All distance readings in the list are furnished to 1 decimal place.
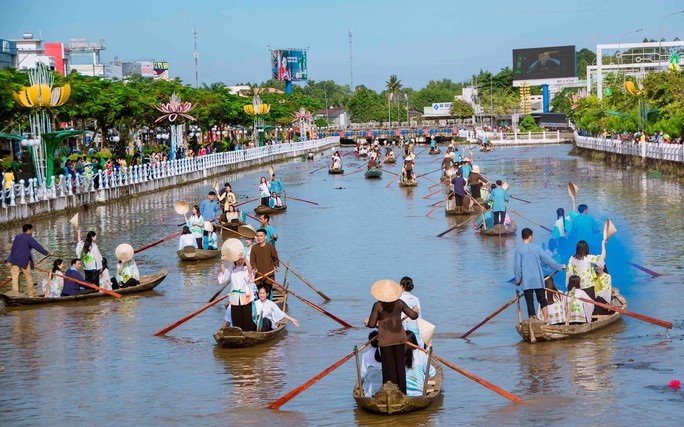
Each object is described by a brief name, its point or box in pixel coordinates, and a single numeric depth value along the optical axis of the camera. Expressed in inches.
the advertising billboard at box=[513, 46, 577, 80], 6791.3
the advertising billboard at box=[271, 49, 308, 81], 6392.7
